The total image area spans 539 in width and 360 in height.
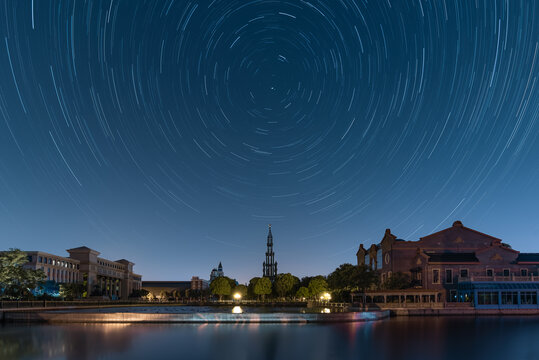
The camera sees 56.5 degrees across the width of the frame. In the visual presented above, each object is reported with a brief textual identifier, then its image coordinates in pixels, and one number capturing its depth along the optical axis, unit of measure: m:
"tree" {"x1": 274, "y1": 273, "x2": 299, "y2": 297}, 161.88
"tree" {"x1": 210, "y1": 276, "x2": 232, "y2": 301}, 164.75
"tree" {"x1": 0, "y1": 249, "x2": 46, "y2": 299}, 80.56
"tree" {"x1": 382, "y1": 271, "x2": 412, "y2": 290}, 93.06
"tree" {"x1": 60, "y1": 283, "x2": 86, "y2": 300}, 133.50
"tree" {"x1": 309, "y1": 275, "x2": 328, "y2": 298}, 143.02
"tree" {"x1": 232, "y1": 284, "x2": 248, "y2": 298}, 181.71
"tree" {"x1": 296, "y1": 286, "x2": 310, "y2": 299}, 155.50
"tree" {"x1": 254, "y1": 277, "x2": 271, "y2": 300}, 162.62
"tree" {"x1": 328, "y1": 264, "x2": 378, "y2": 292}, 94.19
